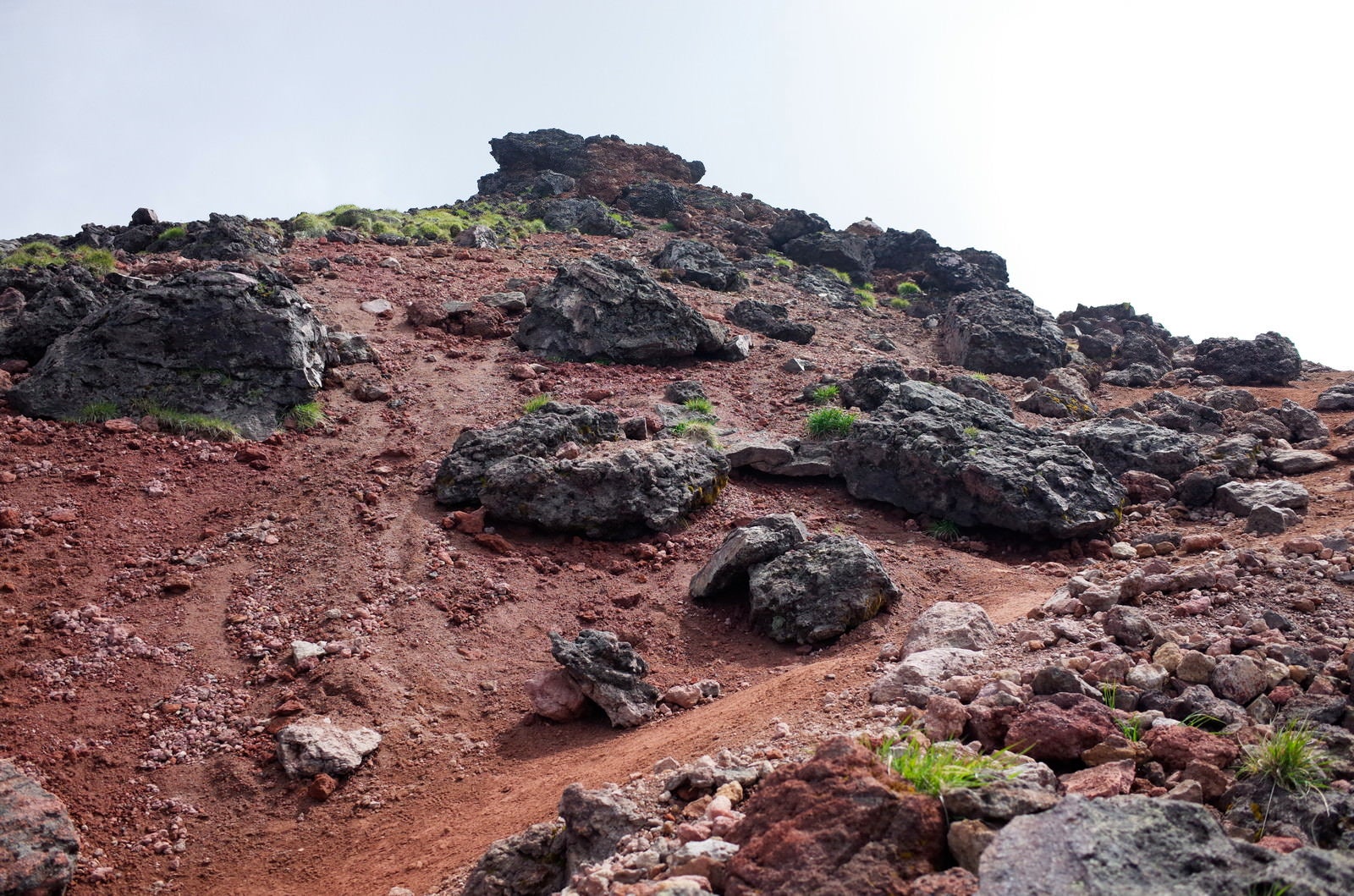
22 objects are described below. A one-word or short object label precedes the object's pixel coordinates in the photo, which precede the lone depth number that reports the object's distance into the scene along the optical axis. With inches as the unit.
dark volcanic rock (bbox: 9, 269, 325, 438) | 406.0
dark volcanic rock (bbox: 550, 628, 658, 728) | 260.7
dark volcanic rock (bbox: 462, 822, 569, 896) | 155.6
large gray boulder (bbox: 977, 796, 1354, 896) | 91.4
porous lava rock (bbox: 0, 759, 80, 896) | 186.5
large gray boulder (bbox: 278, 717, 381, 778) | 239.9
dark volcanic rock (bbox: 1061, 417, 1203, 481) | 459.5
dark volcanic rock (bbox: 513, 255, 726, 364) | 577.9
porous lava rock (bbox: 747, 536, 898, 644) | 303.6
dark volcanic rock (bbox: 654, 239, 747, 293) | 859.4
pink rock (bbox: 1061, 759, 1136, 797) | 127.2
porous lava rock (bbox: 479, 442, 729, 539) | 375.6
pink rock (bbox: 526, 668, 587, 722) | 267.3
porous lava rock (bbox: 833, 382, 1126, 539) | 393.1
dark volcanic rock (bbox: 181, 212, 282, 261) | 651.5
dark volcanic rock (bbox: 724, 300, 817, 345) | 715.4
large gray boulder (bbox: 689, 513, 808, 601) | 332.5
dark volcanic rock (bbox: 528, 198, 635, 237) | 1134.4
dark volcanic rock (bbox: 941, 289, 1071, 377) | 747.4
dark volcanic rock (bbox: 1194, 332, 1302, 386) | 727.1
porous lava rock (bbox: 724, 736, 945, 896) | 106.9
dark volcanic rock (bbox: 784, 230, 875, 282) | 1215.6
